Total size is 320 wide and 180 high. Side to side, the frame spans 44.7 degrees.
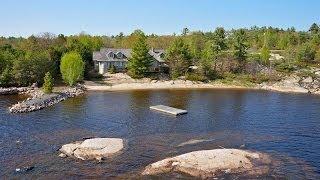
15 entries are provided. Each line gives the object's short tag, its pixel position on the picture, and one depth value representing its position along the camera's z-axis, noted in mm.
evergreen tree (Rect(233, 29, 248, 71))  117562
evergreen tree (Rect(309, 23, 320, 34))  179625
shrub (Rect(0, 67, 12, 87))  93750
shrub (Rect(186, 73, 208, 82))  107500
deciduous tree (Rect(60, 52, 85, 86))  94125
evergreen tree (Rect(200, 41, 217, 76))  110462
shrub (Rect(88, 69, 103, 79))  108312
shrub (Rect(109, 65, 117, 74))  111312
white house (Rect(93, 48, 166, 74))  112756
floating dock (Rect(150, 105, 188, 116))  67250
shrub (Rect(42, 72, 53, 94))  82000
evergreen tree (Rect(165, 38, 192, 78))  109000
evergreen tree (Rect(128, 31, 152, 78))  106875
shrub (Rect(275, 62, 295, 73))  118156
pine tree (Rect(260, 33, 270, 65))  124012
